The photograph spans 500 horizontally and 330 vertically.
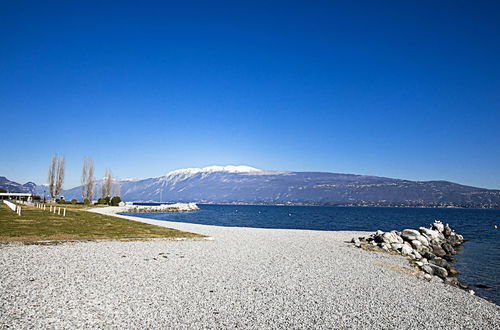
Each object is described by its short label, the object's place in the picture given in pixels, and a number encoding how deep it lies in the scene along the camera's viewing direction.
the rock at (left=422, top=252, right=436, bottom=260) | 21.79
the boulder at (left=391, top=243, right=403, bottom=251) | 22.05
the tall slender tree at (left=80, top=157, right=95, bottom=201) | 92.00
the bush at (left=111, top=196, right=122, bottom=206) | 89.31
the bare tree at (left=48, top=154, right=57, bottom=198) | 86.00
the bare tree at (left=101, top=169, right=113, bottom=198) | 103.18
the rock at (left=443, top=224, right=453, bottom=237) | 37.57
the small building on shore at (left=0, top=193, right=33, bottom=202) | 110.51
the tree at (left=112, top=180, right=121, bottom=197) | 118.40
